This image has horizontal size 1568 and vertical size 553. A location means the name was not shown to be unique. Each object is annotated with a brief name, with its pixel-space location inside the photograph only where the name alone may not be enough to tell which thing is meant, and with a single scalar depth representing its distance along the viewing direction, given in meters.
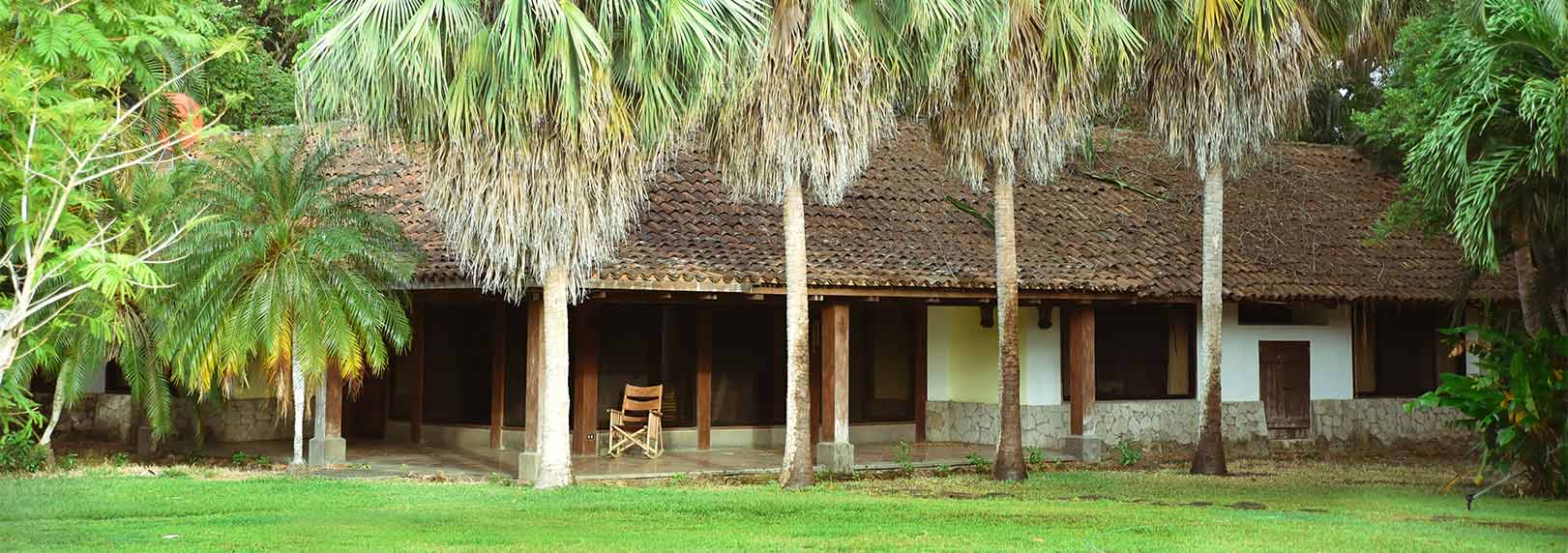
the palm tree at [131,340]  15.80
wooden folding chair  19.00
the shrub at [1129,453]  19.55
